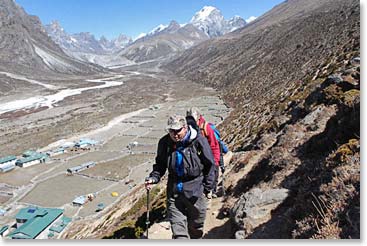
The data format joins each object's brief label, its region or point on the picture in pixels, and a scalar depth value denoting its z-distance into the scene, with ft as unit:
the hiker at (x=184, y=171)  15.74
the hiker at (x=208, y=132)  20.35
